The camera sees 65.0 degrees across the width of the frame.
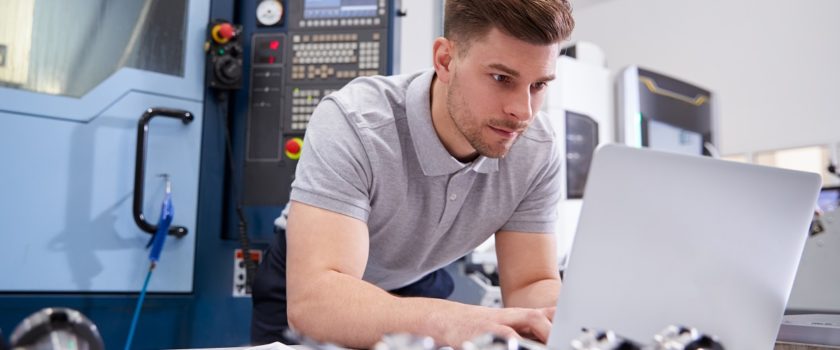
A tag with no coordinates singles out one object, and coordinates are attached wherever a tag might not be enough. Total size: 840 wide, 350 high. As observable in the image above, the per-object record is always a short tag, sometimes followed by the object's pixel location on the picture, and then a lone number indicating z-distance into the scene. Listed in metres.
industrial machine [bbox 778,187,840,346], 1.07
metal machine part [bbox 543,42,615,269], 2.57
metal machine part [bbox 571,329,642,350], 0.48
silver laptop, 0.65
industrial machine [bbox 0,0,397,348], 1.68
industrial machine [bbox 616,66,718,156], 2.71
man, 0.98
